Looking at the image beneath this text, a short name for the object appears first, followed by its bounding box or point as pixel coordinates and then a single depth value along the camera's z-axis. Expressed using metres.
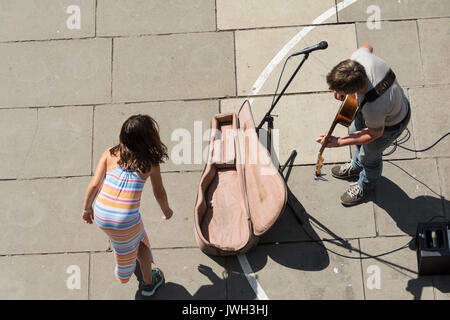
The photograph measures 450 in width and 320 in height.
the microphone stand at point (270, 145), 5.38
